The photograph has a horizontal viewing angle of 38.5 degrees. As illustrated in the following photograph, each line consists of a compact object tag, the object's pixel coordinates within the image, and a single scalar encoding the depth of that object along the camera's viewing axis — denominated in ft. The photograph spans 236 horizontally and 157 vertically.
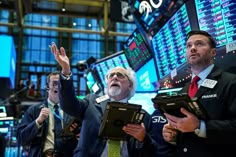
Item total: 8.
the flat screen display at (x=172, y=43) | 11.51
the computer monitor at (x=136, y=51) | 15.90
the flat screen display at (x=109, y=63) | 19.17
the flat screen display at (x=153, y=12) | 12.08
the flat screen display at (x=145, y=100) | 14.96
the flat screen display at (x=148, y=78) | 15.37
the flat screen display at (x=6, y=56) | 29.37
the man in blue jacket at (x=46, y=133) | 10.80
